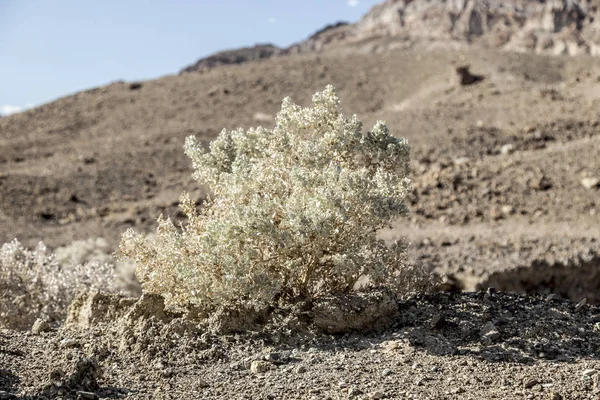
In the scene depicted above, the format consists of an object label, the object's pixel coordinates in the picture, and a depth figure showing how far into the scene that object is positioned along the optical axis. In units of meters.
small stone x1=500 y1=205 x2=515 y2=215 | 17.91
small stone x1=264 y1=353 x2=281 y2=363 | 5.88
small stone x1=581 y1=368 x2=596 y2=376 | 5.50
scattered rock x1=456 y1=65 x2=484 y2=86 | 34.88
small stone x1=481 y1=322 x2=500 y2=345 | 6.17
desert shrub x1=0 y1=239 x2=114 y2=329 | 9.47
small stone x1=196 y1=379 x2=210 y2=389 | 5.55
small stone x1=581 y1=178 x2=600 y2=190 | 18.55
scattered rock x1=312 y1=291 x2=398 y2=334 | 6.43
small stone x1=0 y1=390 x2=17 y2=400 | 5.20
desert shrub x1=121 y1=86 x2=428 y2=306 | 6.10
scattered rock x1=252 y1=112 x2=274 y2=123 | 33.28
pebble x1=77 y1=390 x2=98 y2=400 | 5.27
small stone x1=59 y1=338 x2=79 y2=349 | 6.44
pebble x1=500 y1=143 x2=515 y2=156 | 22.12
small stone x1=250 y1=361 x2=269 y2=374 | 5.74
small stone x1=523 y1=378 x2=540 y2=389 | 5.33
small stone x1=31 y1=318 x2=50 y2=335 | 6.98
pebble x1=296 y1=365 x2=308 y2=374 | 5.67
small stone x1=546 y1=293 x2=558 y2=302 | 7.43
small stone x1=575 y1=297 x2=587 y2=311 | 7.25
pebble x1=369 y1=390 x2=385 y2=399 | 5.18
